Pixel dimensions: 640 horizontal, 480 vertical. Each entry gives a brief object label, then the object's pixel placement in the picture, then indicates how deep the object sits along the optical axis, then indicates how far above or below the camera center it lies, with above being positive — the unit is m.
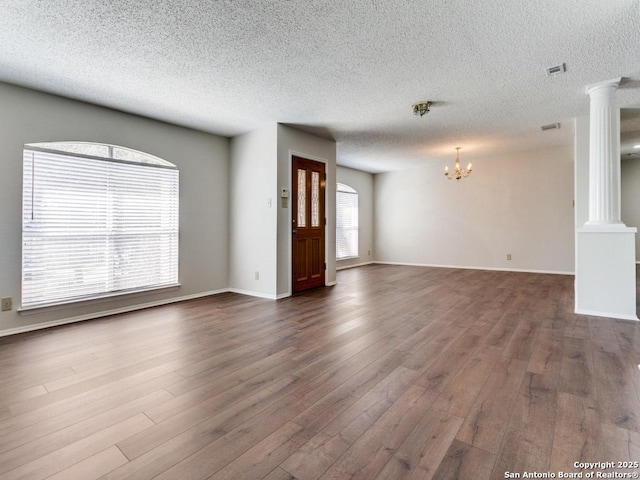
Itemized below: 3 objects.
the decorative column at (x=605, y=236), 3.51 +0.07
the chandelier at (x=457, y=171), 6.36 +1.67
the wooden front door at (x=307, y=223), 5.12 +0.35
